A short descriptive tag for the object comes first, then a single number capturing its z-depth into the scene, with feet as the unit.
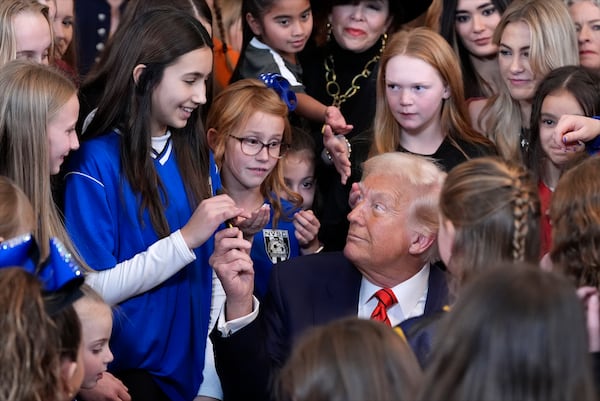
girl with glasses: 12.25
